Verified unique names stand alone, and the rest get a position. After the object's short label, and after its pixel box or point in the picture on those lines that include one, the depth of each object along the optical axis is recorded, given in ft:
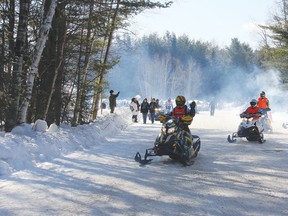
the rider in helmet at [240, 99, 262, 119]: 45.31
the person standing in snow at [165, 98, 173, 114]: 95.02
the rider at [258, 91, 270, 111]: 60.77
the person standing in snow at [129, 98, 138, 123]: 84.43
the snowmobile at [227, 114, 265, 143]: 43.47
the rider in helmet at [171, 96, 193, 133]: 31.53
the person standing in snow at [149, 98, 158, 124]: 83.22
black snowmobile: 28.30
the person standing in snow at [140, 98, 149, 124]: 82.23
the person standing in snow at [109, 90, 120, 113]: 82.17
